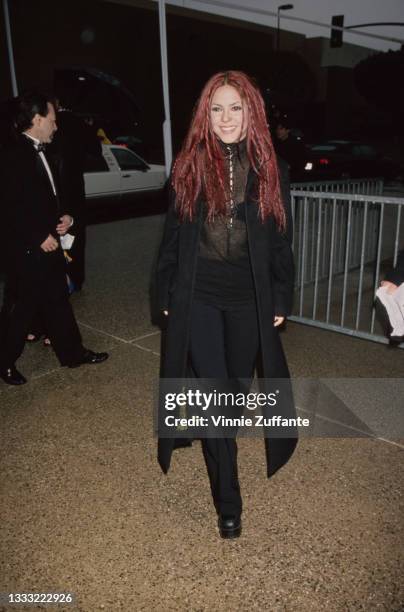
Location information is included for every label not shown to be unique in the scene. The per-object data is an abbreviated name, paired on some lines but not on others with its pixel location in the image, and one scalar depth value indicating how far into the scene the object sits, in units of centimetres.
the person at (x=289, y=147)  759
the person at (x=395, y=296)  257
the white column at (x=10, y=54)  1256
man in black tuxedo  396
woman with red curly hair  247
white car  1204
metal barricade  527
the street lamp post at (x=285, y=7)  4478
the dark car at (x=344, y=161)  1797
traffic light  2366
